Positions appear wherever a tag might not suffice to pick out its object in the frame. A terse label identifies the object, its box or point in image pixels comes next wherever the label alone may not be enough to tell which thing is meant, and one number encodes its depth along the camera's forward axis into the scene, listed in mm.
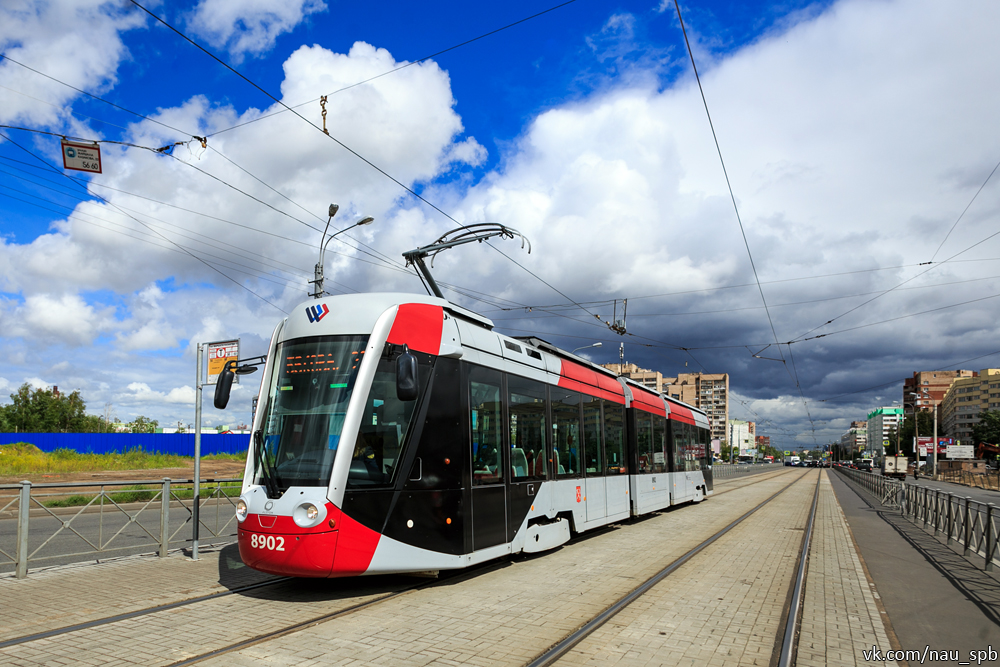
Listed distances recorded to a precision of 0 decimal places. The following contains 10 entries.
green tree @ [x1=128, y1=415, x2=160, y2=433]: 86750
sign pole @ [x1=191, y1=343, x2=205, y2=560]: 9922
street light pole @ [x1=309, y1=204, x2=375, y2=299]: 17359
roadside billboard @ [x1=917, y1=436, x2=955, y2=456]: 64438
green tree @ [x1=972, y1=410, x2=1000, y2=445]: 84750
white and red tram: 6980
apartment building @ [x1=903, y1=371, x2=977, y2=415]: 159625
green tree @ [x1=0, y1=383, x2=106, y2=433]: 68688
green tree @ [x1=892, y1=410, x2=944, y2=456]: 134325
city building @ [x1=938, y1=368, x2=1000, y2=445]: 135000
